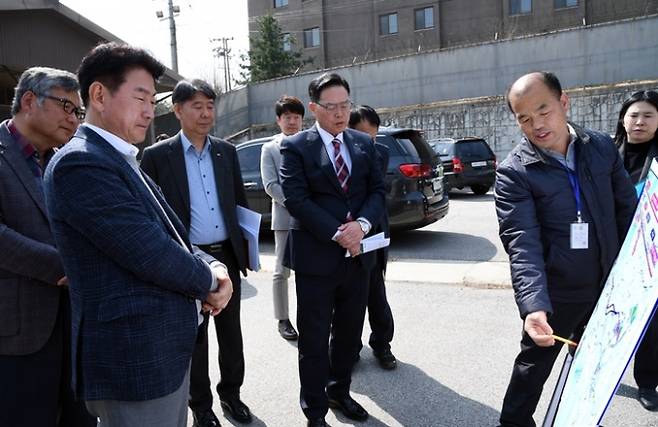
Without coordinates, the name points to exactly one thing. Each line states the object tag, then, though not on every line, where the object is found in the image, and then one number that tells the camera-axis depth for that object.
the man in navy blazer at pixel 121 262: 1.61
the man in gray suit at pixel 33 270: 2.12
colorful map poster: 1.00
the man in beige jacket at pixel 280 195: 4.65
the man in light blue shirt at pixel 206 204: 3.15
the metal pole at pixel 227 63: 45.03
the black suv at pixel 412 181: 7.89
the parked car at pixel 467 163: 13.83
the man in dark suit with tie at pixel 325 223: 2.97
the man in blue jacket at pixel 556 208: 2.38
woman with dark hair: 3.23
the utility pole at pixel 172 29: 24.41
